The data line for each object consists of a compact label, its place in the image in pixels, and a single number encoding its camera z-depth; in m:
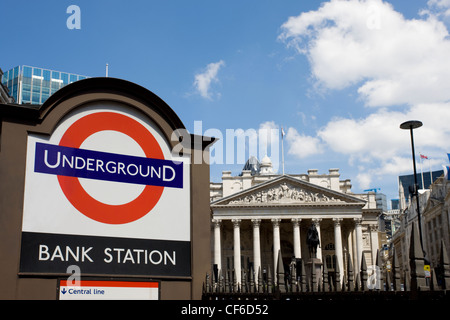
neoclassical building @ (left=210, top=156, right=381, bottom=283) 71.19
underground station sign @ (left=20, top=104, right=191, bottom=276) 9.41
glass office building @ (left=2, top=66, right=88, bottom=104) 97.94
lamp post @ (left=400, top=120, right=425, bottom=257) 23.83
